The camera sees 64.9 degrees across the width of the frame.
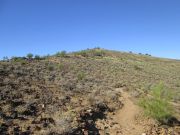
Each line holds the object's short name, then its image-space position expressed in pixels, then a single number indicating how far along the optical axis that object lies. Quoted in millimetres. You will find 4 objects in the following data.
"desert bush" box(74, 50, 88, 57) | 20374
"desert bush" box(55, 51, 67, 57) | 18401
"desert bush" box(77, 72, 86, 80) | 11615
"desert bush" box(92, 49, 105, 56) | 22220
